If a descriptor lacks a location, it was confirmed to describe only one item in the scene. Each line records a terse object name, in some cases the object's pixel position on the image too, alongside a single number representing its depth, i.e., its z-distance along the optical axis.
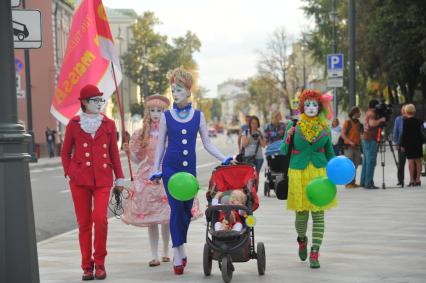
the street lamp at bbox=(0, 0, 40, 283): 6.13
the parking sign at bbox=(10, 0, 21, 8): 8.20
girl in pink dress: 9.55
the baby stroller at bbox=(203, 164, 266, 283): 8.23
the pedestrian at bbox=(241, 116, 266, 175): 18.23
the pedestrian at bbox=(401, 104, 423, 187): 19.45
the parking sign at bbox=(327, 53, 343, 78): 26.86
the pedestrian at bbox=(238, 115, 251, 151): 18.64
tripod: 19.25
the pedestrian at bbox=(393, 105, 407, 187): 19.72
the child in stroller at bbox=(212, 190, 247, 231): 8.34
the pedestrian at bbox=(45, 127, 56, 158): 50.59
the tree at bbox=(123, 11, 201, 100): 92.38
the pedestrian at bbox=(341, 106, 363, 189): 20.14
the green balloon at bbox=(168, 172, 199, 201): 8.30
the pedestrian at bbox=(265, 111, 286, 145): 19.42
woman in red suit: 8.59
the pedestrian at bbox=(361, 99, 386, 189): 19.20
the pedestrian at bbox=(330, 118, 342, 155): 22.77
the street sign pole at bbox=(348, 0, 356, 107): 25.03
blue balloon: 8.41
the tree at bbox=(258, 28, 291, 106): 89.75
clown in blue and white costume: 8.81
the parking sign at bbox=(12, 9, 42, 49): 8.66
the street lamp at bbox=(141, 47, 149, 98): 69.94
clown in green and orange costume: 9.19
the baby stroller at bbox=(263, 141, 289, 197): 17.84
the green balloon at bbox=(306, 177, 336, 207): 8.66
